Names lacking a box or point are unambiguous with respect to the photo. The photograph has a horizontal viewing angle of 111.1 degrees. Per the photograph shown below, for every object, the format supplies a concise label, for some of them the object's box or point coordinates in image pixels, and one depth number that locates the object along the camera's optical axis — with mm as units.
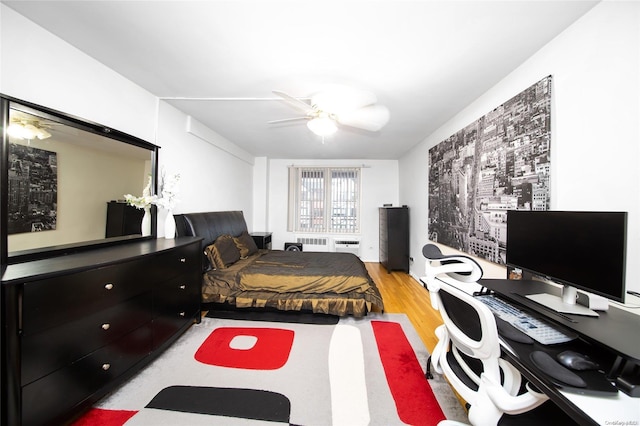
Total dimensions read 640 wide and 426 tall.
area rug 1388
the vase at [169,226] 2381
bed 2523
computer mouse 814
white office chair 879
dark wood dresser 1059
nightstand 4348
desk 677
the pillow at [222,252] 2748
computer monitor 945
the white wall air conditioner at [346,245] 5195
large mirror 1330
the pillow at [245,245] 3342
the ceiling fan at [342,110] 1801
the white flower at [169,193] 2361
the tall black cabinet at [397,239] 4434
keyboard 991
